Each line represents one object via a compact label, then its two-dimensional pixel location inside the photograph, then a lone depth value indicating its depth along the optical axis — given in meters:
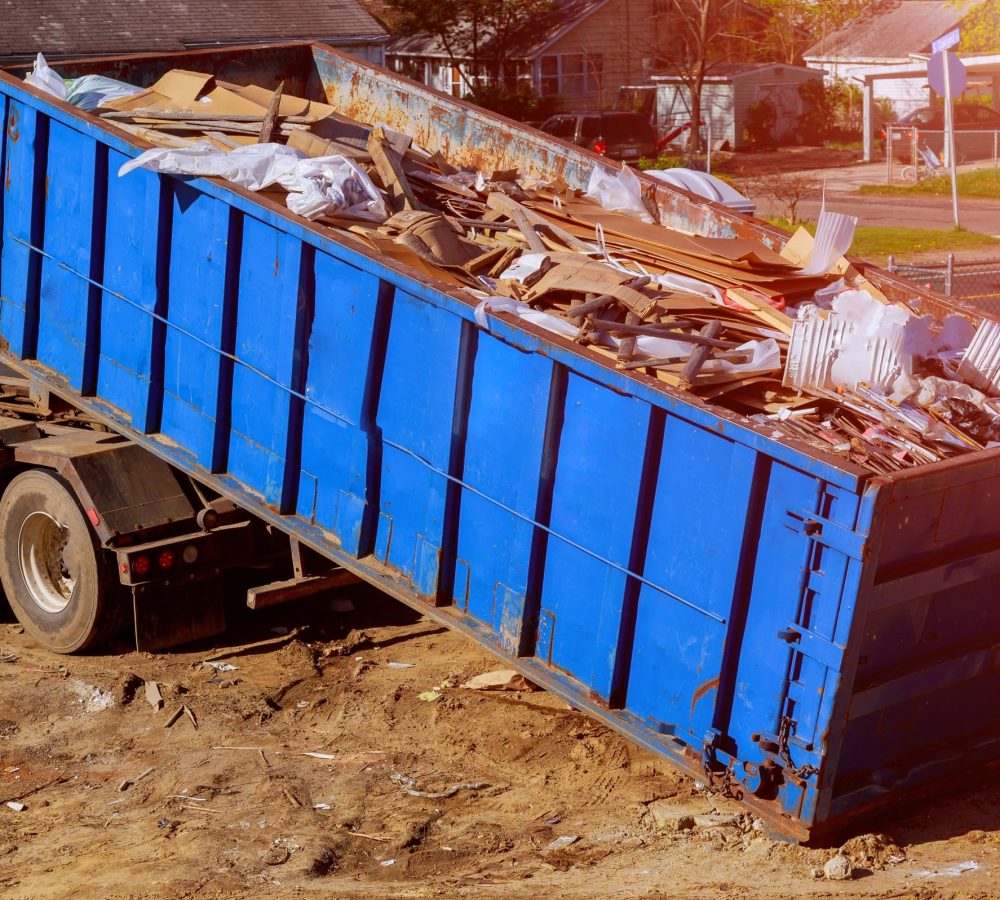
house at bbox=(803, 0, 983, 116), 51.69
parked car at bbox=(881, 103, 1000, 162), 35.81
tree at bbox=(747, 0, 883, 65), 48.66
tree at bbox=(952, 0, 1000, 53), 44.47
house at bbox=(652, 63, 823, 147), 41.53
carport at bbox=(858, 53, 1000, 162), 37.50
